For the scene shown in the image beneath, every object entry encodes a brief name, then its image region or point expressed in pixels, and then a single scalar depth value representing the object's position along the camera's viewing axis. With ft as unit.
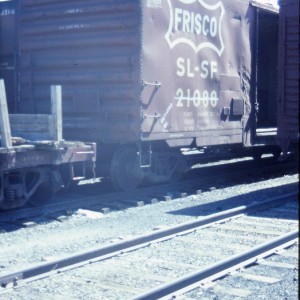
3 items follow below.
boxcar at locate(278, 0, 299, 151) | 34.45
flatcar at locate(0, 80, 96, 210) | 24.89
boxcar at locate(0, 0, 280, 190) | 30.86
